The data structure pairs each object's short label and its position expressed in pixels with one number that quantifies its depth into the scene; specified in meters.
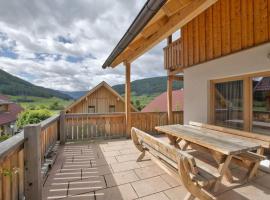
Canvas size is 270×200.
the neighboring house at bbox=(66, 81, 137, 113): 15.51
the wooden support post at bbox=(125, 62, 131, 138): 5.87
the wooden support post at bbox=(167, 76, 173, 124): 6.57
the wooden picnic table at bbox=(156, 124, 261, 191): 2.32
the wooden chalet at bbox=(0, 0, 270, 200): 2.08
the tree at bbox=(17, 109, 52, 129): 12.20
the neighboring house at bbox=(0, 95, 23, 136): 21.67
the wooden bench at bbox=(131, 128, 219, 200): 1.92
